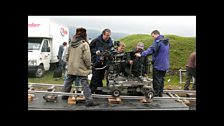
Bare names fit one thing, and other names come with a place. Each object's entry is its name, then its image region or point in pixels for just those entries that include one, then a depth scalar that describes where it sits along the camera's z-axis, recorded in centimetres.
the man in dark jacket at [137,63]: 780
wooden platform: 673
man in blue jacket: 788
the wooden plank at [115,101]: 726
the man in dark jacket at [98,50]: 782
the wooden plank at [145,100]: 739
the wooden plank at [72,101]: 710
